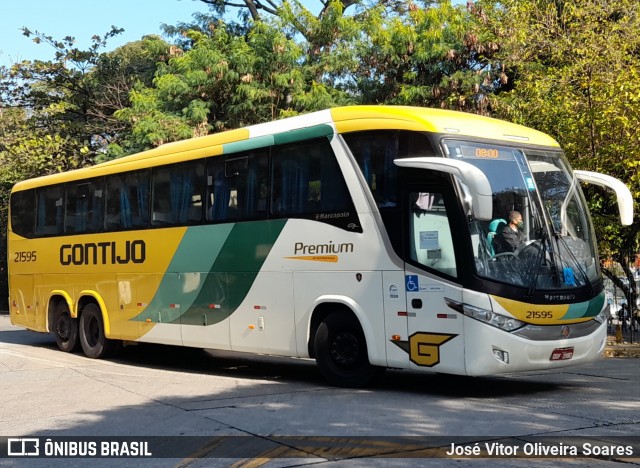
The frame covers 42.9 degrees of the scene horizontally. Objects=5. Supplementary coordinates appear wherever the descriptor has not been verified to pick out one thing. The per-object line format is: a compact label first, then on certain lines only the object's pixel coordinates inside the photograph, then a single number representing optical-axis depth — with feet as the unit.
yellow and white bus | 31.30
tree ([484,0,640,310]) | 52.95
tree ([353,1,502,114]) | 74.95
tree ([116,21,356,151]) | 81.00
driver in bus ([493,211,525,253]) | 31.55
